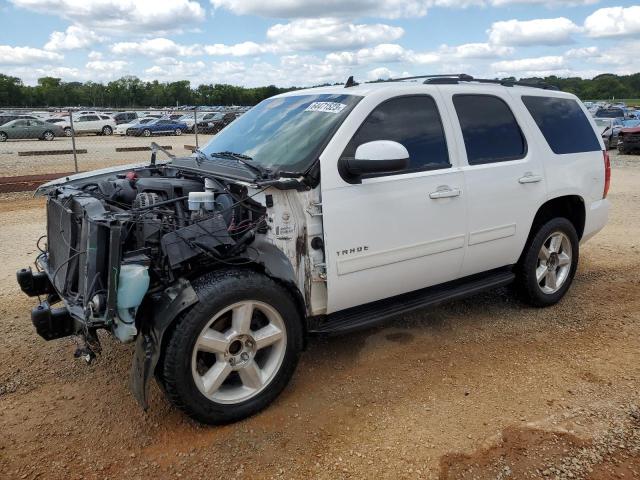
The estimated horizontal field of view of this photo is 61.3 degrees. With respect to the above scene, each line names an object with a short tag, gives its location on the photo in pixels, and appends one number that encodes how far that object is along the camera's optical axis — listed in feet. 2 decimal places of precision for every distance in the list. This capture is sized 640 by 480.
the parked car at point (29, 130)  89.71
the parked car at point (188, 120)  119.10
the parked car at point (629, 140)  66.74
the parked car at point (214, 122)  98.45
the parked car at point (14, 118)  93.25
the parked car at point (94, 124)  107.34
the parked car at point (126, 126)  109.40
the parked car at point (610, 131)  74.13
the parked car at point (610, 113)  92.02
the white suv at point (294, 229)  10.07
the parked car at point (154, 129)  107.24
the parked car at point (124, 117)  118.83
